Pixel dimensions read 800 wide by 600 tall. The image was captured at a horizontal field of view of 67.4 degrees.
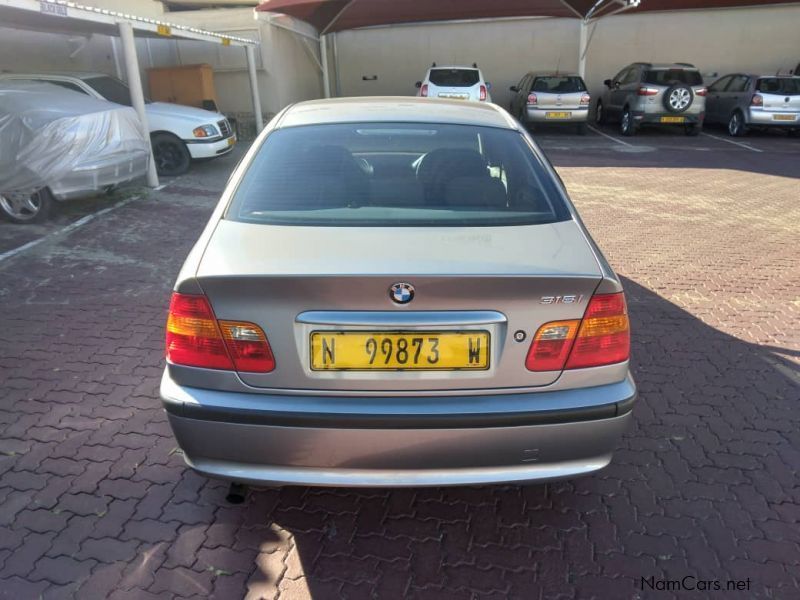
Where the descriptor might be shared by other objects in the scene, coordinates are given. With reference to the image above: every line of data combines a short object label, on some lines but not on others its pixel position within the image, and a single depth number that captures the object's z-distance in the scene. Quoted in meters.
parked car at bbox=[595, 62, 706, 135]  13.48
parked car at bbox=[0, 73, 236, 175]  9.27
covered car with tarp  6.52
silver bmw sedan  1.94
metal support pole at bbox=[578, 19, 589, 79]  16.19
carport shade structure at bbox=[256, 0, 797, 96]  15.23
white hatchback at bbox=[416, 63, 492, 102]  13.76
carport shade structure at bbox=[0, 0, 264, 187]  6.43
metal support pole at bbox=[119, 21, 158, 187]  7.82
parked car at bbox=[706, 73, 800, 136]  13.34
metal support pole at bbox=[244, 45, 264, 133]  11.88
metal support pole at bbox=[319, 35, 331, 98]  16.64
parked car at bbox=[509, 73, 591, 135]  14.27
